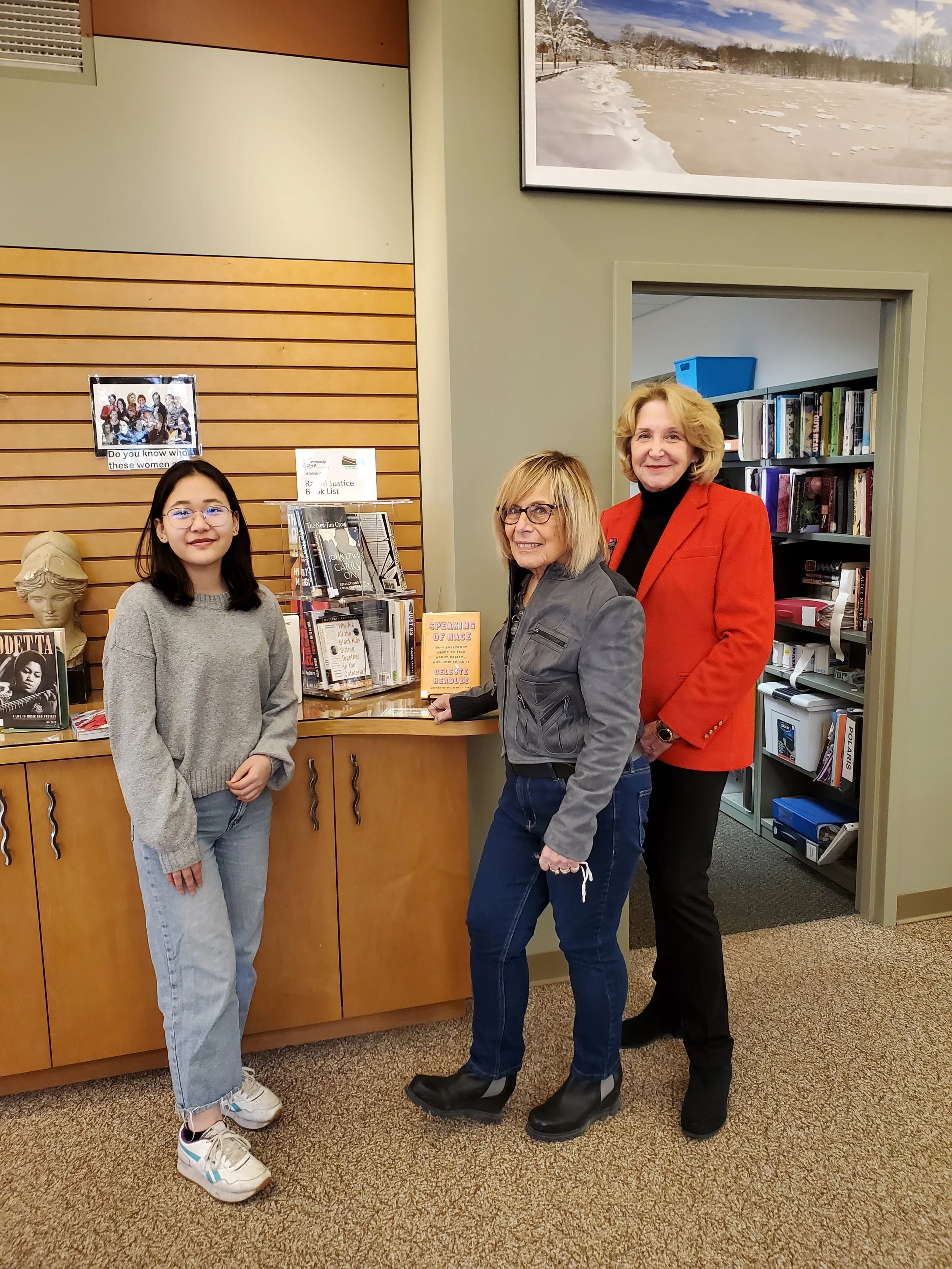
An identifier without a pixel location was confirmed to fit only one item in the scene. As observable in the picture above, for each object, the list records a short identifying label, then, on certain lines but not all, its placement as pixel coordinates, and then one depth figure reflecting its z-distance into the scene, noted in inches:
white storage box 147.0
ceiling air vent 101.6
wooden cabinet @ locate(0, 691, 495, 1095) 88.1
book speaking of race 98.2
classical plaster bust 101.5
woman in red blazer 81.5
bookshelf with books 139.0
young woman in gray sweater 73.1
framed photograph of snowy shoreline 99.9
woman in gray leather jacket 73.0
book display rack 100.4
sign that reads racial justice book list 116.0
